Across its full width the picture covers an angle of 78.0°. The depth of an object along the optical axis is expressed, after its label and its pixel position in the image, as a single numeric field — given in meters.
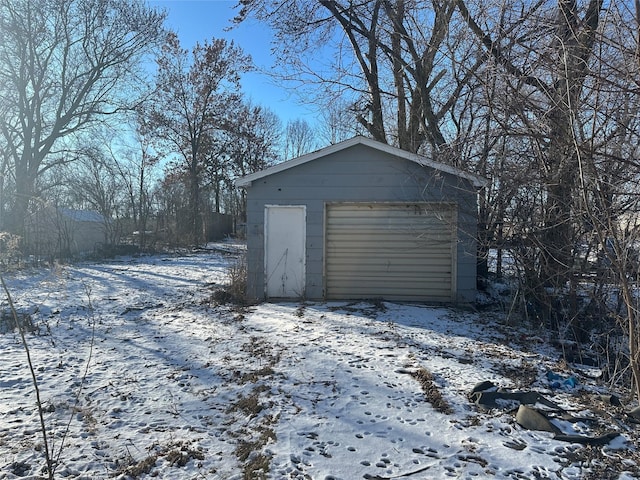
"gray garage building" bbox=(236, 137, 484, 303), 8.16
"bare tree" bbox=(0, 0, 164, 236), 19.59
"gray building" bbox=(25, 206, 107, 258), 15.66
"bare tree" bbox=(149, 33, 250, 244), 26.34
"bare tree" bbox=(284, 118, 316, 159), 35.12
